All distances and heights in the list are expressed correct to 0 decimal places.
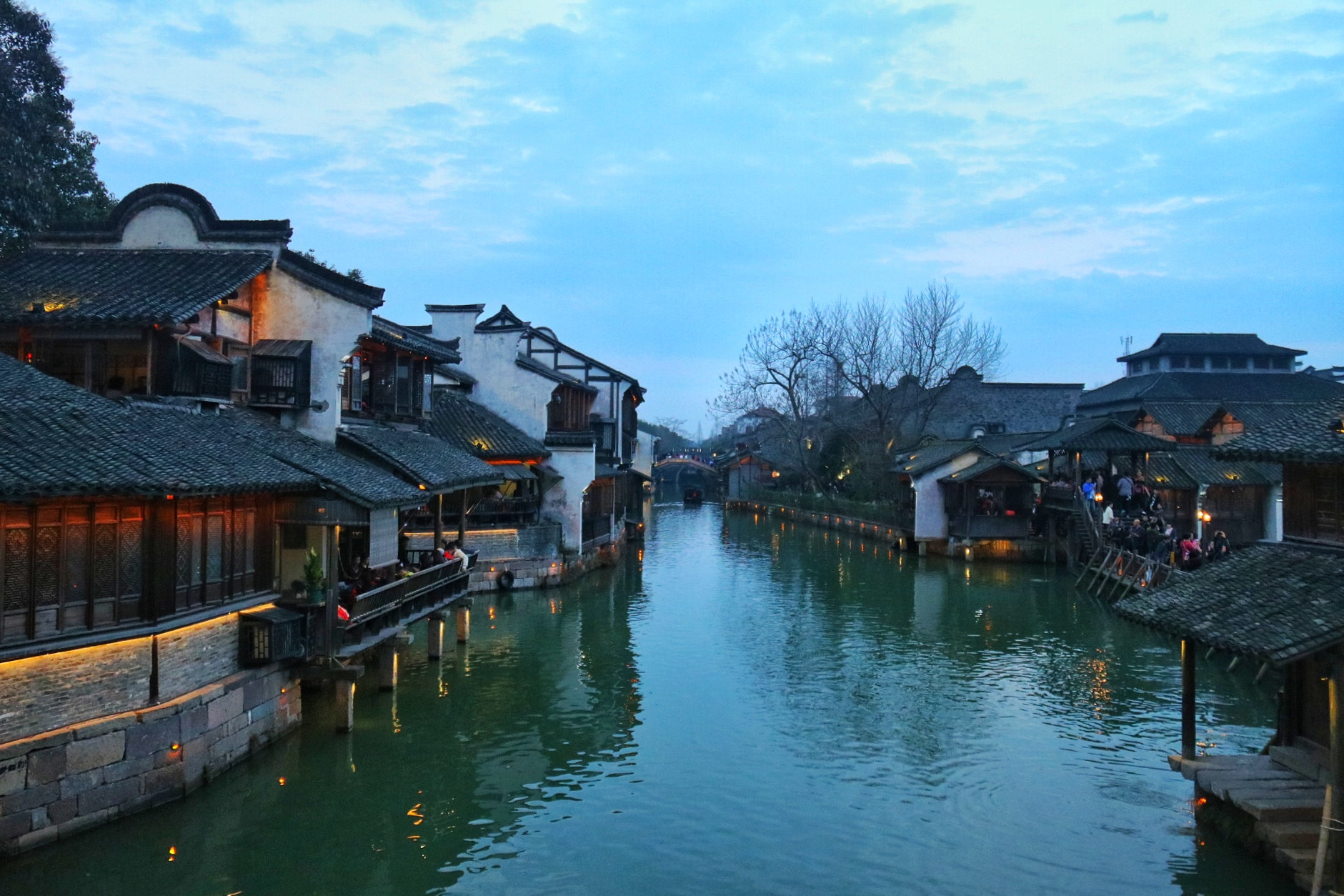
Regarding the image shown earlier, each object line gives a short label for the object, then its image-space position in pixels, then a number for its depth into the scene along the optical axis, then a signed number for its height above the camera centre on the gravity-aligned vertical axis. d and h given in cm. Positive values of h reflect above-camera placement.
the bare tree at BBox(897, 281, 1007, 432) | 6856 +906
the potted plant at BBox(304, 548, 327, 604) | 1656 -200
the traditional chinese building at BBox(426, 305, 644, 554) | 3878 +307
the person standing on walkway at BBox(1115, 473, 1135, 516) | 4153 -49
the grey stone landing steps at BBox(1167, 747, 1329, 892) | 1178 -425
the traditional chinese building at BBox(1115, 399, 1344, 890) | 1127 -198
